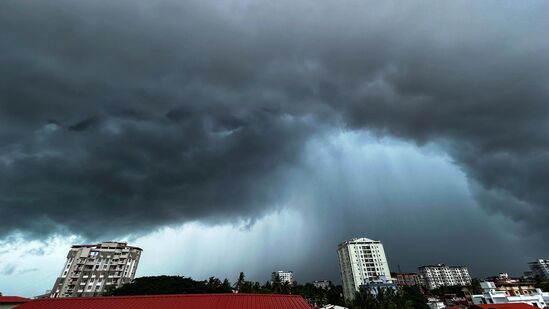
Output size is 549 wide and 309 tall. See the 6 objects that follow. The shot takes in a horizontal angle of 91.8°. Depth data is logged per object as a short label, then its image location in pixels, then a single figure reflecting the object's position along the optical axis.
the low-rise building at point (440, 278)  193.25
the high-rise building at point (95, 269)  87.31
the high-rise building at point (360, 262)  120.12
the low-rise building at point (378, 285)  93.88
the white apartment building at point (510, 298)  66.25
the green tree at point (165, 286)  66.94
